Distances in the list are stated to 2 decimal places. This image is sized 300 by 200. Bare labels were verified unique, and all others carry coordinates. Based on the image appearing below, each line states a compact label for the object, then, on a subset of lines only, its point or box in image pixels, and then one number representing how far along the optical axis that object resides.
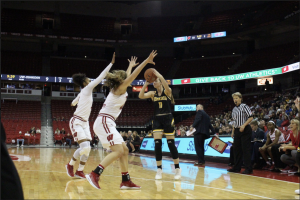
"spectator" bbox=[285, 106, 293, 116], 14.75
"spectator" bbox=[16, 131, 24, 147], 22.20
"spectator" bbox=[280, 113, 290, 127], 11.75
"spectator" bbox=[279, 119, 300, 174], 6.20
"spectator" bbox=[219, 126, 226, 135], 15.26
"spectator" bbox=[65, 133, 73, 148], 22.62
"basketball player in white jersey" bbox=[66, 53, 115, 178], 5.92
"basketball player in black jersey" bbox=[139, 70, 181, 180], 6.02
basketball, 5.63
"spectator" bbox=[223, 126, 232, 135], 14.92
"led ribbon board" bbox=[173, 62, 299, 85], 24.22
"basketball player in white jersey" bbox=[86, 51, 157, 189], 4.57
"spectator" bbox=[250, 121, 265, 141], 8.30
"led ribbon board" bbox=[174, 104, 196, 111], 29.94
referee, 6.96
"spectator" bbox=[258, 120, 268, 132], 9.16
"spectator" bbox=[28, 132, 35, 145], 22.94
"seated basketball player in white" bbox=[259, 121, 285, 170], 7.46
